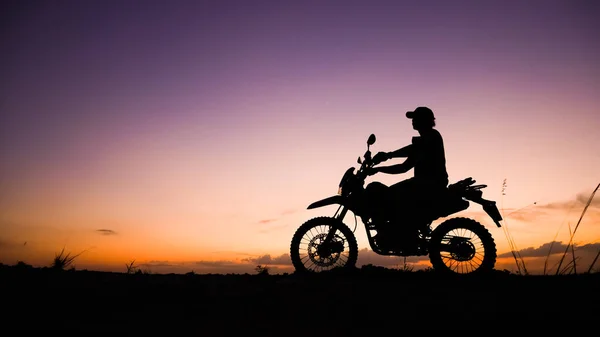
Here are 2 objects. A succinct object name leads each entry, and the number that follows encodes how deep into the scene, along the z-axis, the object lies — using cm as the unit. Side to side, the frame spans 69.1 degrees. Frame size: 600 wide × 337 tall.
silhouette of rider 721
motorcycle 730
